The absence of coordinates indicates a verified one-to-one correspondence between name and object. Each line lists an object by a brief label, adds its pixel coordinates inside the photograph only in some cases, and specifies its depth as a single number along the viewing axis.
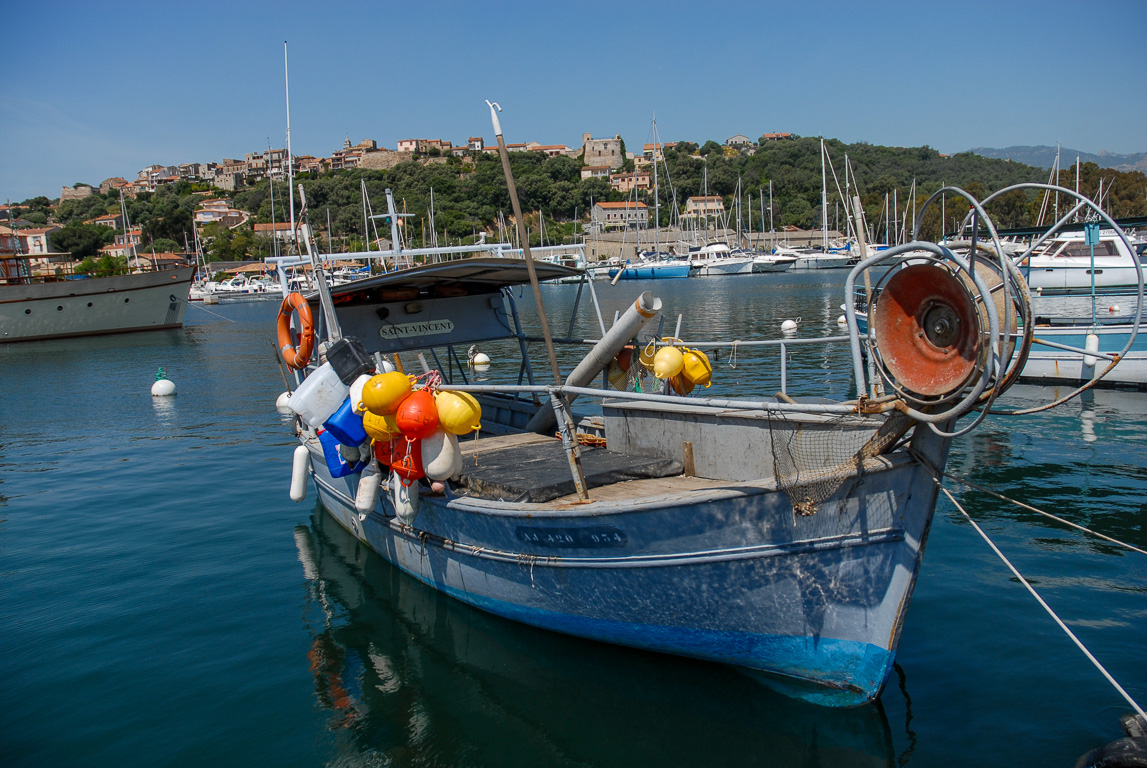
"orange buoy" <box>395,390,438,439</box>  6.13
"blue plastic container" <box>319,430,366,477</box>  7.52
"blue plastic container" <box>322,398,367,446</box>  6.94
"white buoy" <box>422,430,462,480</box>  6.37
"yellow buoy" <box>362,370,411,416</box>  6.22
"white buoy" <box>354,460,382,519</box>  7.37
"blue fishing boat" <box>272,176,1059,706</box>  4.60
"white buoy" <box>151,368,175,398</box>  22.53
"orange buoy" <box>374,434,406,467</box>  6.69
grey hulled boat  43.75
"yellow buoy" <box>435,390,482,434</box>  6.18
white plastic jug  7.07
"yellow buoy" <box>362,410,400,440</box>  6.54
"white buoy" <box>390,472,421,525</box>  7.00
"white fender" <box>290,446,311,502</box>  9.34
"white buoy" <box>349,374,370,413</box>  6.71
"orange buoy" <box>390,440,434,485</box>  6.51
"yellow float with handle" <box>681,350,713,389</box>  8.23
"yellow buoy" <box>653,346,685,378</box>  7.98
